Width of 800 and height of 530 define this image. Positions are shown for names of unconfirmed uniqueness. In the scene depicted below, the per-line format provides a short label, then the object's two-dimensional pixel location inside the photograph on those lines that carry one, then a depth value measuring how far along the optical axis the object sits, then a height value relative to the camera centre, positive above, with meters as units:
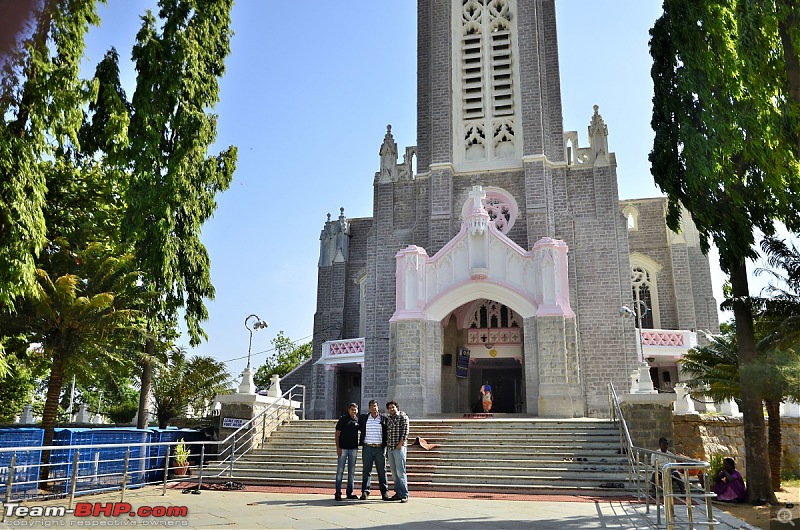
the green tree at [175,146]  12.91 +5.65
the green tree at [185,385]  25.75 +1.64
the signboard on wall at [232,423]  15.99 +0.09
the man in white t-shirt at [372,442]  10.31 -0.23
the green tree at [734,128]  9.04 +4.65
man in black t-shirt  10.44 -0.20
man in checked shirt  10.13 -0.29
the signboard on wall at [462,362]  23.23 +2.29
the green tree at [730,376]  12.84 +1.17
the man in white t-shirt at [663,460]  9.00 -0.48
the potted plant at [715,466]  15.20 -0.87
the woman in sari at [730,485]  11.98 -1.03
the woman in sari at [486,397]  21.05 +0.95
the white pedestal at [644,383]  15.21 +1.04
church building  21.12 +5.81
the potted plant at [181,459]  13.47 -0.69
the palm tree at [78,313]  14.14 +2.47
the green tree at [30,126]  9.04 +4.34
